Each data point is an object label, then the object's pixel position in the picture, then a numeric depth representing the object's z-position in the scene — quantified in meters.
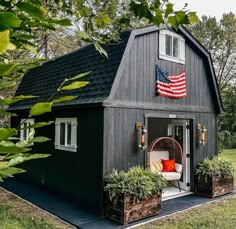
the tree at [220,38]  20.80
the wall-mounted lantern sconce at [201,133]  7.34
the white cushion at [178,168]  7.51
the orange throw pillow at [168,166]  7.88
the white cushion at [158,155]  8.45
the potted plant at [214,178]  6.84
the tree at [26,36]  0.46
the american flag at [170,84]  6.62
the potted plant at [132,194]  5.08
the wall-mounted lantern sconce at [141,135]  6.08
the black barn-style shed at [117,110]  5.72
